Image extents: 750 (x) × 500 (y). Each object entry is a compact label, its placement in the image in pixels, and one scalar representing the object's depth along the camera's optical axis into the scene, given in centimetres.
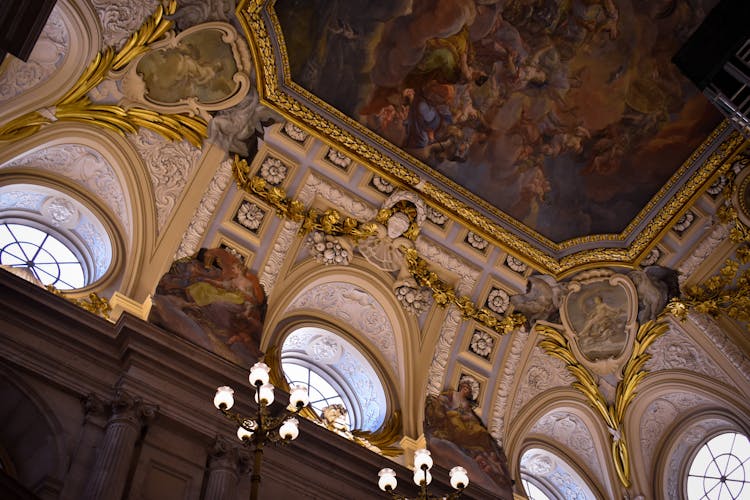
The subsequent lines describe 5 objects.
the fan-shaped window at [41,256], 1209
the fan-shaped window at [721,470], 1547
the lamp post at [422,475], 970
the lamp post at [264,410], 863
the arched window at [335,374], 1403
